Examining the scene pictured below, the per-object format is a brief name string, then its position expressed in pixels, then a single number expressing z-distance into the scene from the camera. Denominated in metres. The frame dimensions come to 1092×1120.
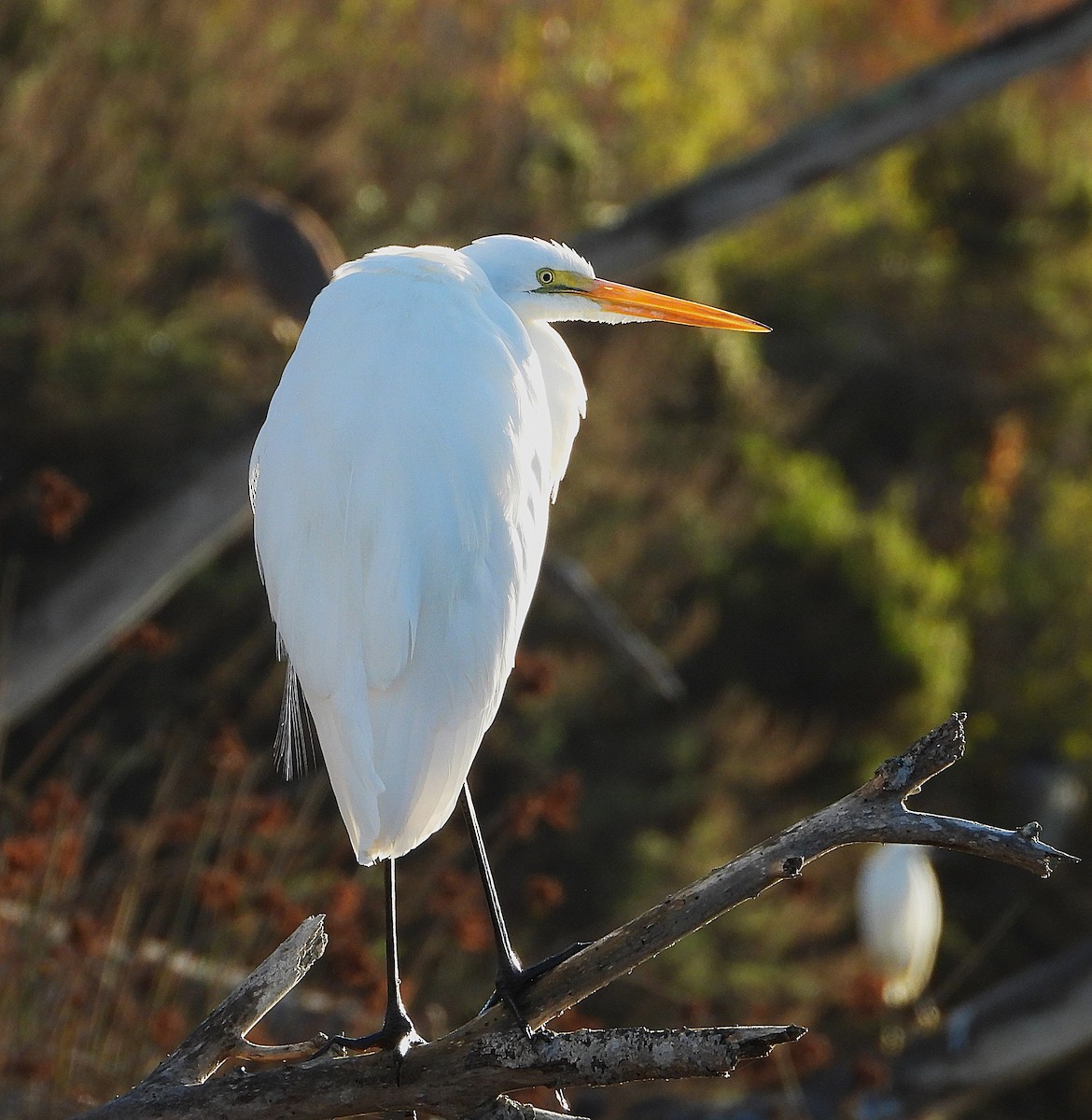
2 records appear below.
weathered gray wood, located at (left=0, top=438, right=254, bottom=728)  14.02
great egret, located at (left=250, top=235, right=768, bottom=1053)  13.19
